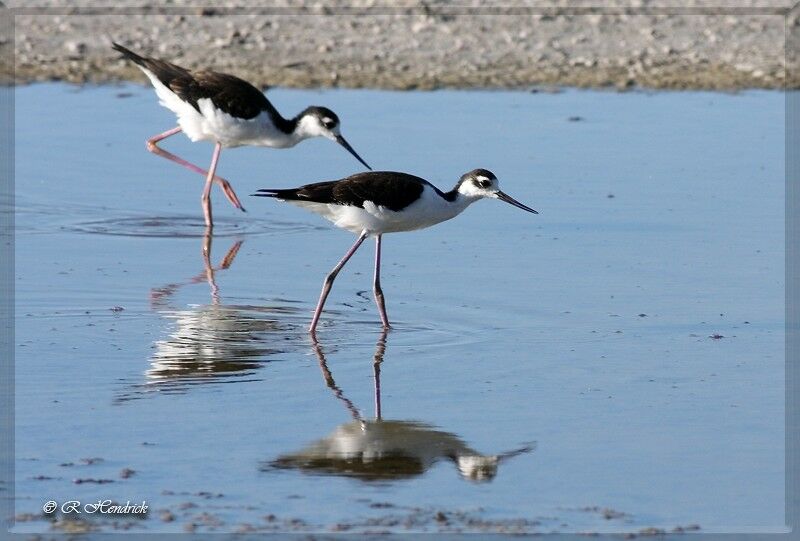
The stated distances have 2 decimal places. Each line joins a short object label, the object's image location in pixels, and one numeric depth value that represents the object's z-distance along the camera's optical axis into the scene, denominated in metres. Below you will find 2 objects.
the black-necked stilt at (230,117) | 21.73
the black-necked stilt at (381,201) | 16.22
